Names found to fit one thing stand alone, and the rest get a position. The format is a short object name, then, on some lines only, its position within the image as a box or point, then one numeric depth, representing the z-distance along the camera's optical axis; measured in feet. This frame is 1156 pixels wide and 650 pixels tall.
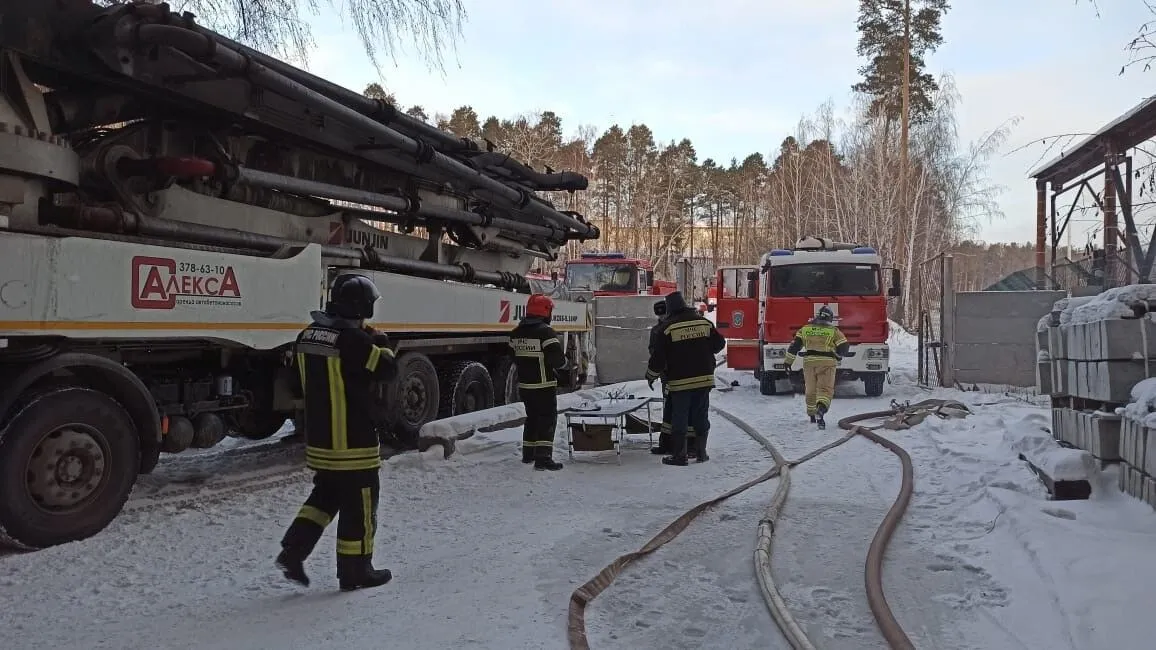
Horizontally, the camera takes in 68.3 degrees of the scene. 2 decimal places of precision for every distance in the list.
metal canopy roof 38.58
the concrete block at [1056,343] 21.43
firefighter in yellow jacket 33.99
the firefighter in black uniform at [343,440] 13.17
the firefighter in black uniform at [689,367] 25.73
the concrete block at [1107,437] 17.53
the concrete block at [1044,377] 24.75
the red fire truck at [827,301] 45.01
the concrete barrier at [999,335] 43.96
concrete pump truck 15.71
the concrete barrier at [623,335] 50.44
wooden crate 25.85
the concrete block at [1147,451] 15.02
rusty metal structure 29.84
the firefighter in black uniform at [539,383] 24.45
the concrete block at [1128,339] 17.21
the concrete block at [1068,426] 19.79
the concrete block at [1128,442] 16.03
